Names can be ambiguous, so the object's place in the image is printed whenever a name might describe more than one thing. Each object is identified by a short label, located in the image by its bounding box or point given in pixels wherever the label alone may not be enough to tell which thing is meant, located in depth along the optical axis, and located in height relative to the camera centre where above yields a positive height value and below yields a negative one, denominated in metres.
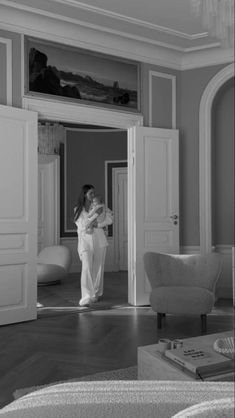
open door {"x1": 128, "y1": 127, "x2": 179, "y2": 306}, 5.63 +0.09
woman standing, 5.71 -0.51
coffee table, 2.12 -0.81
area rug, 2.97 -1.14
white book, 2.12 -0.76
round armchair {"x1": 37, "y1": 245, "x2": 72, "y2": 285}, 7.10 -0.93
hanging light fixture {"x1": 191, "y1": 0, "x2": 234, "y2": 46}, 2.87 +1.23
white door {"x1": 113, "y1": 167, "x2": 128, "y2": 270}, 8.95 -0.21
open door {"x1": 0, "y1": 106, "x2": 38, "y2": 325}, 4.62 -0.08
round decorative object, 2.37 -0.76
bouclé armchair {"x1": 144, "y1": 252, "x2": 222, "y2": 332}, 4.30 -0.79
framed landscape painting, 4.99 +1.55
